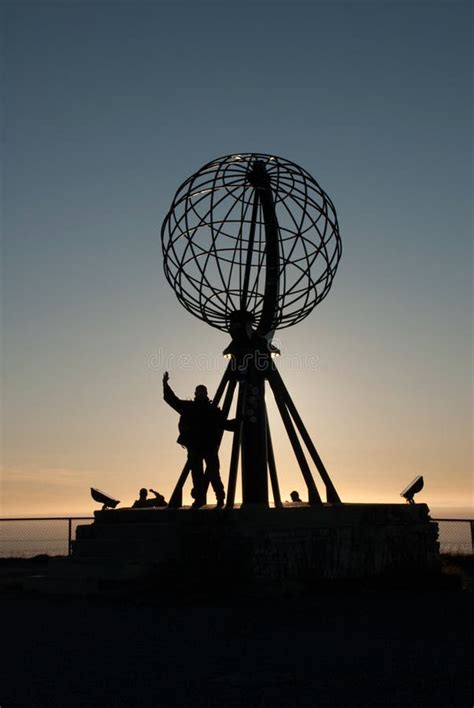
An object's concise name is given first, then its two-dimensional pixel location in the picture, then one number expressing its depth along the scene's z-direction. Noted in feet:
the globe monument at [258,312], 41.52
